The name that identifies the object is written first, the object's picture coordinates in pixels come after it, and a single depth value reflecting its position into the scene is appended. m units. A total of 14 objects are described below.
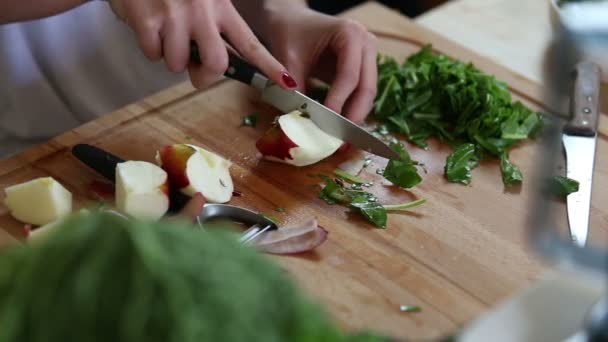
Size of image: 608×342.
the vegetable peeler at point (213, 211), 1.27
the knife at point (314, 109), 1.45
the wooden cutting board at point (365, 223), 1.18
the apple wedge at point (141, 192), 1.25
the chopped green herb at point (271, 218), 1.30
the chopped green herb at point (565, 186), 1.36
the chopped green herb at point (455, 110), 1.53
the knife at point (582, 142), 1.33
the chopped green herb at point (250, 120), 1.55
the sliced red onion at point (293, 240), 1.24
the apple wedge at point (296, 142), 1.42
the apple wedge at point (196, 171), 1.31
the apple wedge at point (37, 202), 1.25
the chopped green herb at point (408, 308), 1.16
